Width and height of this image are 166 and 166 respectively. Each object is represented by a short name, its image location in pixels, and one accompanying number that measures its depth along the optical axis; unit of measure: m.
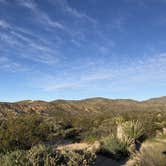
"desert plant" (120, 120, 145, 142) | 7.03
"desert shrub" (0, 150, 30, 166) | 4.11
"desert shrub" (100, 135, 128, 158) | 6.03
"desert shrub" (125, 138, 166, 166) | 5.41
